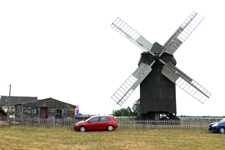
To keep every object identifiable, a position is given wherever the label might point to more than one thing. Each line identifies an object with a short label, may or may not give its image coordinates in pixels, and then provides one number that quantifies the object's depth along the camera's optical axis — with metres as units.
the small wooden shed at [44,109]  33.31
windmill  29.02
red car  22.09
